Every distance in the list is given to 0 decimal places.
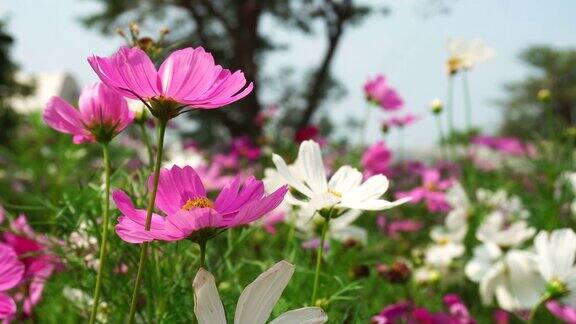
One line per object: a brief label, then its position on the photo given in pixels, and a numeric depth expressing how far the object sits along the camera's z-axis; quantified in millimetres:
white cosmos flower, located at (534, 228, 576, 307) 634
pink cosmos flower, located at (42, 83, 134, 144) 463
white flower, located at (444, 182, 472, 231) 1520
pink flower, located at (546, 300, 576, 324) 757
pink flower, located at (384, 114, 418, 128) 1995
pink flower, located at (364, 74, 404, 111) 1475
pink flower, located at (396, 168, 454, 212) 1550
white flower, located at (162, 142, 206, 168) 1070
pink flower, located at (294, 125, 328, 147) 1286
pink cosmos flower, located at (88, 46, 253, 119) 378
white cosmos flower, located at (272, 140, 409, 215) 456
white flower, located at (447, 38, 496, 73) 1556
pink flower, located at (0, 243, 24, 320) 366
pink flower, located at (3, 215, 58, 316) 637
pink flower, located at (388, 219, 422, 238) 2119
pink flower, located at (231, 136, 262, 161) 2066
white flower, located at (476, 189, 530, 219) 1622
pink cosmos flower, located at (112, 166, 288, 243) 343
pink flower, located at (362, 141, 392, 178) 1187
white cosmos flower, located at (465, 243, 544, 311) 950
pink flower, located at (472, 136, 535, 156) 3748
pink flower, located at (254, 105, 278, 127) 2361
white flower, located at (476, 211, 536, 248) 993
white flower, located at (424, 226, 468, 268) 1418
